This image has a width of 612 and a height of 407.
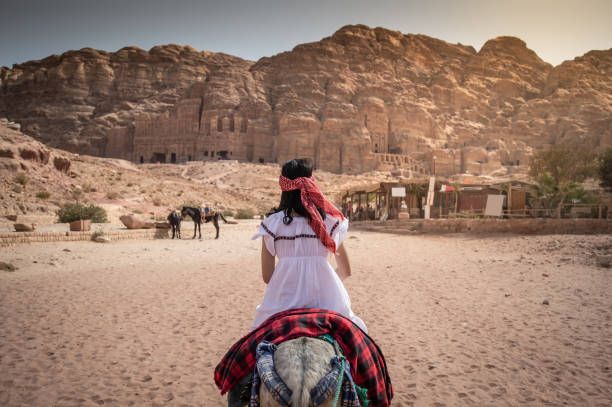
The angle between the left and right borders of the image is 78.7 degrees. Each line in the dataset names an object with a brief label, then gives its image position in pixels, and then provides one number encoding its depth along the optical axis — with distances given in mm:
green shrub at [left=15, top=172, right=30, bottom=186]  20969
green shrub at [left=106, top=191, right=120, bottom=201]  26734
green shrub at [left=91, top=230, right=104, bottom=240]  12642
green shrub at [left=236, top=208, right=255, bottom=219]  29759
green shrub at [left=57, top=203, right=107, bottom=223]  17641
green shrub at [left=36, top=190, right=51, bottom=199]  21109
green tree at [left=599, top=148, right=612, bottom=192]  31314
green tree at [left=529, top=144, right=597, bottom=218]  38688
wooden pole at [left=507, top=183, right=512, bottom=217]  19756
